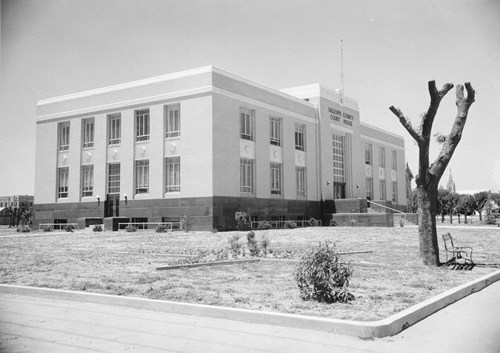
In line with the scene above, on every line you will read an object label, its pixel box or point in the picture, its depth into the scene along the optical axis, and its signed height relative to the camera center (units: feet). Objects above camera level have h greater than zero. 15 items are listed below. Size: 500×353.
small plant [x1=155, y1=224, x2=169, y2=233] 102.73 -2.51
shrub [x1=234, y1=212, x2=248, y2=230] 112.16 -0.61
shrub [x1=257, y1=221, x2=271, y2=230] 117.29 -2.09
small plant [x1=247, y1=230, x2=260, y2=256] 51.75 -3.14
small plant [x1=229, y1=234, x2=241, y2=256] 53.19 -3.34
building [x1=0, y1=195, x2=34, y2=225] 216.37 +6.78
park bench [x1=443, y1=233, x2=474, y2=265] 43.06 -4.20
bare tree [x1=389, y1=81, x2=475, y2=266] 42.45 +4.65
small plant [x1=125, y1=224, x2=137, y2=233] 105.29 -2.47
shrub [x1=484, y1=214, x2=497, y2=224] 144.36 -1.45
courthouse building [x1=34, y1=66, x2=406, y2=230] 111.45 +16.47
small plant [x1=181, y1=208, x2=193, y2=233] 106.83 -0.92
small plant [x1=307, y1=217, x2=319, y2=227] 135.44 -1.72
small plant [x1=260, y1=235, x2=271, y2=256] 53.54 -2.95
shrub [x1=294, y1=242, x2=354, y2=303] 27.04 -3.44
